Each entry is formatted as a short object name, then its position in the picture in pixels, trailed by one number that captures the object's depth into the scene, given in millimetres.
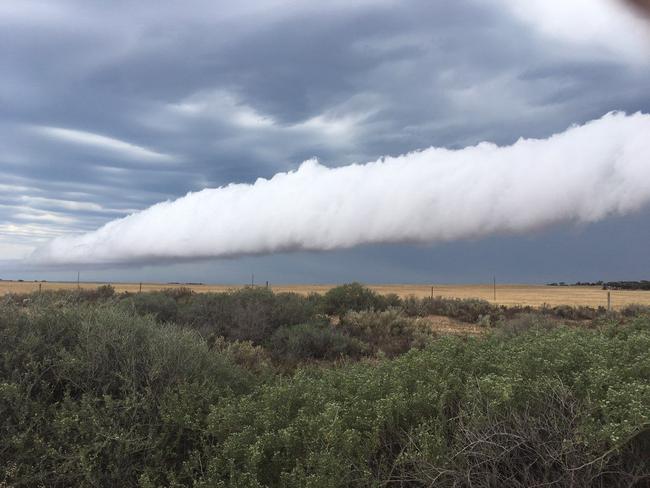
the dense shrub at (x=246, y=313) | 16891
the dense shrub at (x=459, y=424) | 3812
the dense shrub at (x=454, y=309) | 26938
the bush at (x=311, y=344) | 14859
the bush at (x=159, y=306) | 18945
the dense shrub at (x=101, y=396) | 4996
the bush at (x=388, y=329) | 16706
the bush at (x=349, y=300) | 25375
